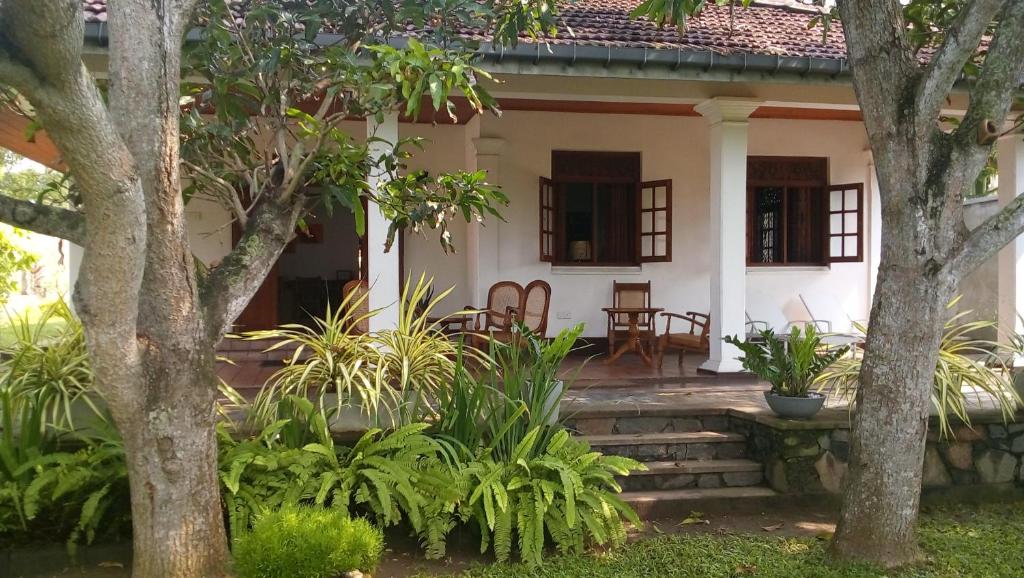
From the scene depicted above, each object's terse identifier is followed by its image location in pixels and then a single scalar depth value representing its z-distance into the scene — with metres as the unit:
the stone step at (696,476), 4.92
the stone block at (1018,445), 5.18
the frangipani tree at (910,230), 3.59
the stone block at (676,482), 4.94
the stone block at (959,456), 5.10
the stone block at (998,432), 5.14
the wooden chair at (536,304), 7.84
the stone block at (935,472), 5.06
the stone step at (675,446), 5.09
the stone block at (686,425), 5.37
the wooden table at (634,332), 7.81
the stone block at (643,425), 5.31
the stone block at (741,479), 5.00
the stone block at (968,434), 5.09
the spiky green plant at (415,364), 4.50
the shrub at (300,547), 3.05
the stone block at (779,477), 4.86
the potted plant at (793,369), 4.88
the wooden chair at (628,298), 8.99
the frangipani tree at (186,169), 2.62
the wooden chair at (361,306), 6.66
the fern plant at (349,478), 3.80
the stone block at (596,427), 5.23
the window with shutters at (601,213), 9.28
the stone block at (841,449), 4.94
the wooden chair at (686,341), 7.45
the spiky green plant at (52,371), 4.16
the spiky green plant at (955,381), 4.95
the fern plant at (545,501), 3.88
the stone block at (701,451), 5.17
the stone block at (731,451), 5.20
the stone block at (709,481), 4.98
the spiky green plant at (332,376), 4.36
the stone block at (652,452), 5.12
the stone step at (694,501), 4.69
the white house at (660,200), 8.24
